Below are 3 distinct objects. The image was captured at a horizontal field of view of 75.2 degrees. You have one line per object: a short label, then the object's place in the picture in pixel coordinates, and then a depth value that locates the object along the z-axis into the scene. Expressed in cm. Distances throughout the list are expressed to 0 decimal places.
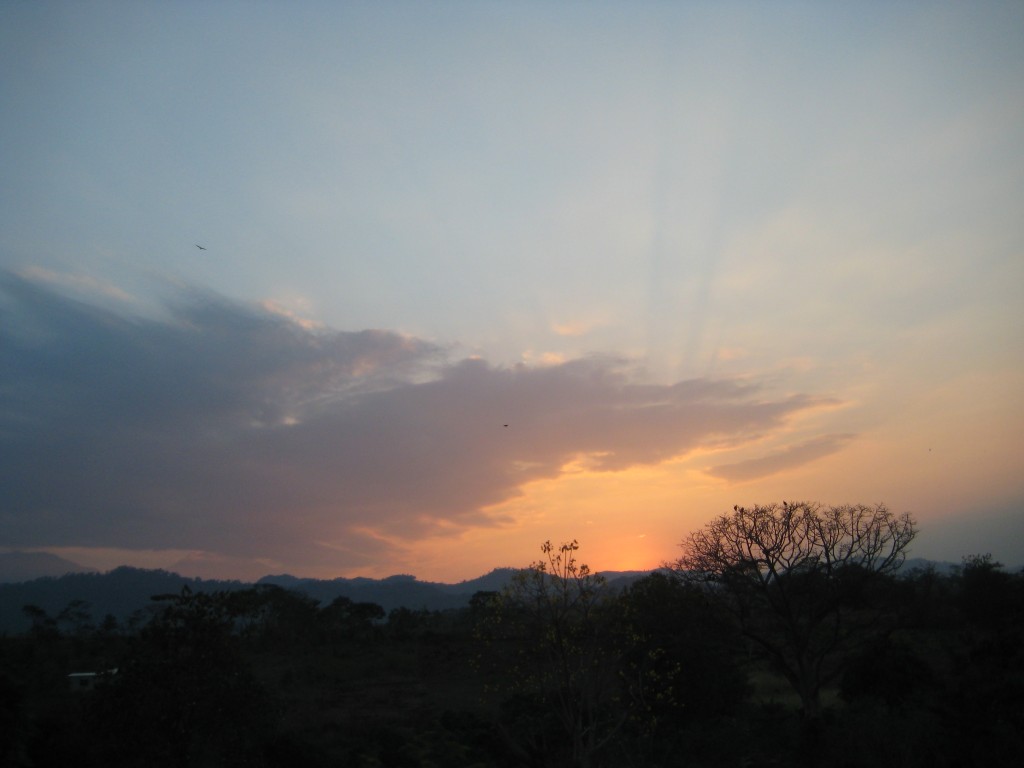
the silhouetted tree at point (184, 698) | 1201
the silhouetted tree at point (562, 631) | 1357
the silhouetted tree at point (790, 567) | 2744
